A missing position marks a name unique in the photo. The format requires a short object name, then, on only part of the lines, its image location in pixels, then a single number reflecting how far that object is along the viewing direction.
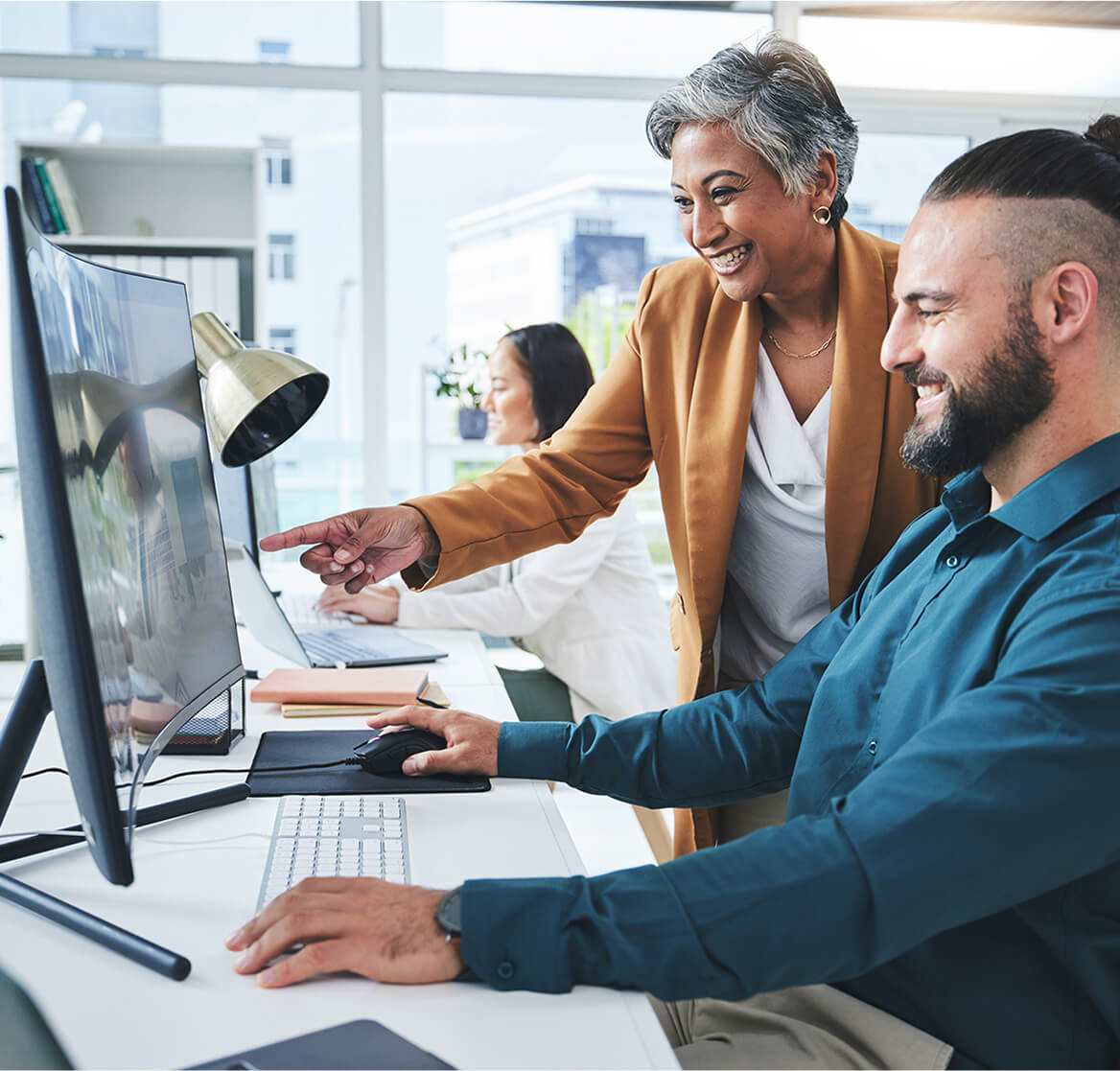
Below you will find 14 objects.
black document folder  0.73
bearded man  0.83
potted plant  4.19
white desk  0.76
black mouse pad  1.27
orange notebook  1.65
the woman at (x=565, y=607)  2.54
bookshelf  4.10
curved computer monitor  0.78
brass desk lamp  1.28
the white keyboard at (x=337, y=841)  1.03
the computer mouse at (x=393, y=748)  1.32
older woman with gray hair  1.54
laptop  1.91
